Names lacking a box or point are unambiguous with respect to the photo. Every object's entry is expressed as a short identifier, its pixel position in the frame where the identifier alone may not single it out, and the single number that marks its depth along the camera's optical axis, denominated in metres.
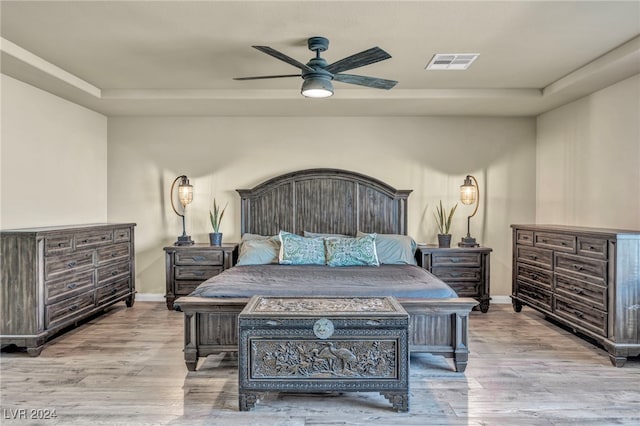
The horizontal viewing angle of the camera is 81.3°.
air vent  3.35
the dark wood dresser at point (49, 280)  3.32
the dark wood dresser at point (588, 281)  3.10
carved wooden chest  2.37
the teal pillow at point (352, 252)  4.06
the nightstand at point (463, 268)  4.61
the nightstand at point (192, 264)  4.64
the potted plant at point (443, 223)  4.82
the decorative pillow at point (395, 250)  4.29
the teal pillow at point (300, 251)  4.12
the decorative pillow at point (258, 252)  4.18
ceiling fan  2.62
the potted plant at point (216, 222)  4.83
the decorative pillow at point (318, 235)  4.73
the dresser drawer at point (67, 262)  3.47
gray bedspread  3.08
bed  2.98
